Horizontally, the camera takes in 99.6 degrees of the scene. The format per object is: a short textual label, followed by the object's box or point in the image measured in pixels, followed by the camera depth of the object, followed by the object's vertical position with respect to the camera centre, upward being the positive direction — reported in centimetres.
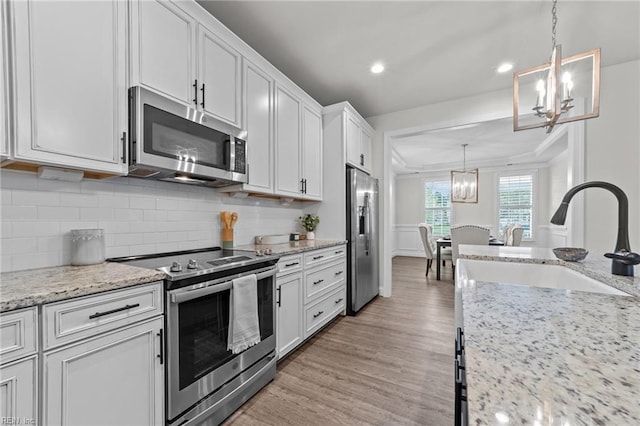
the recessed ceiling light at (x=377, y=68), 279 +148
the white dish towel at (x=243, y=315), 160 -65
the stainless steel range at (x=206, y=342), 132 -72
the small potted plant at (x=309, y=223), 323 -17
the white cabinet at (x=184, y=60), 152 +96
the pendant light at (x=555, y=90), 155 +72
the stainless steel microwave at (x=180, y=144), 147 +42
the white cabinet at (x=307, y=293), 213 -77
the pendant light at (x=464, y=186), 567 +47
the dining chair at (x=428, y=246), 528 -75
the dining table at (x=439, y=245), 497 -68
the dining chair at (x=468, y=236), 441 -46
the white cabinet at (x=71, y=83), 114 +59
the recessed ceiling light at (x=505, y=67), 276 +146
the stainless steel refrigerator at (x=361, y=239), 321 -38
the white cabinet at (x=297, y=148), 258 +64
